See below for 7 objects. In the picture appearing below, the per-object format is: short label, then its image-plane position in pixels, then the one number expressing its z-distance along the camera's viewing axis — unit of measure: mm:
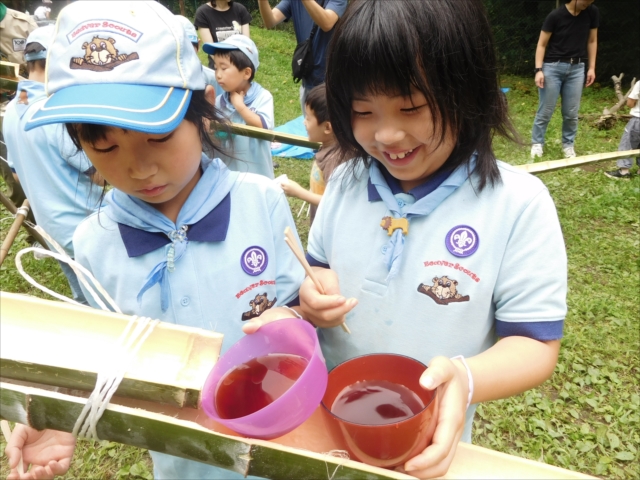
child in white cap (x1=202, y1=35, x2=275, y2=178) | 3213
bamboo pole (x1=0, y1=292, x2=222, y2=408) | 815
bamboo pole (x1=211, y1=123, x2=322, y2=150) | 2588
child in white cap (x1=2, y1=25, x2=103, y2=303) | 2227
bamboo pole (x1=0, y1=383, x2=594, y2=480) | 748
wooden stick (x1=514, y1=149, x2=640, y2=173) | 2957
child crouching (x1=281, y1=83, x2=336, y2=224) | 2795
